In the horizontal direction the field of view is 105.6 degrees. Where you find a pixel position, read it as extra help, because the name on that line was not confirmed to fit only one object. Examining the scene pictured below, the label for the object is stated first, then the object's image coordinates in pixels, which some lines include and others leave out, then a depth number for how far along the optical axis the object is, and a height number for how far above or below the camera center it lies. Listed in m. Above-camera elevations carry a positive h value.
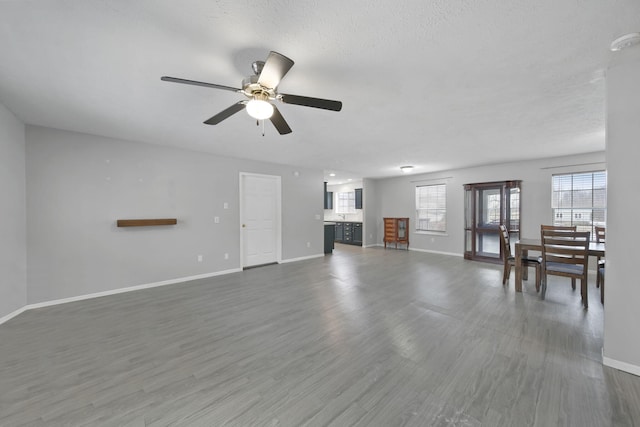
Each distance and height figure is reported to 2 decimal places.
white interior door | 5.38 -0.24
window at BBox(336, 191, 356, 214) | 9.64 +0.24
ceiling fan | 1.73 +0.89
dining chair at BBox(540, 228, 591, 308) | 3.05 -0.66
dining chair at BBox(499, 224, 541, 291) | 3.75 -0.84
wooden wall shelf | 3.79 -0.22
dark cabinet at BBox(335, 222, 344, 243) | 9.44 -0.93
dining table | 3.48 -0.60
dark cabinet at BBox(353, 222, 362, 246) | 8.72 -0.92
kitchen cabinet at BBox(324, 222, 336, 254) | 7.14 -0.87
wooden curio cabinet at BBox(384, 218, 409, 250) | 7.80 -0.73
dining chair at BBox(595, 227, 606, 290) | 3.05 -0.77
